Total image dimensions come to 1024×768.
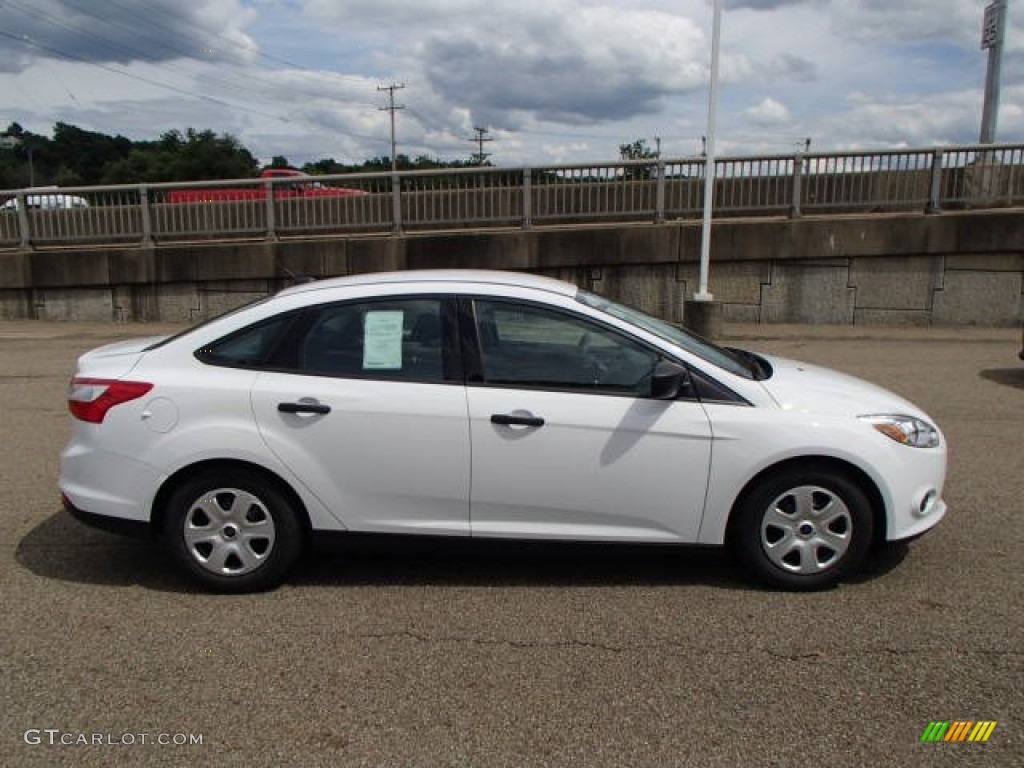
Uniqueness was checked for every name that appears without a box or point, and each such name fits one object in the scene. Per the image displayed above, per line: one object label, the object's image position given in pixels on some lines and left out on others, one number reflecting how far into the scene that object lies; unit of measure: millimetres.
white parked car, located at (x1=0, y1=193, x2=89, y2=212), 14492
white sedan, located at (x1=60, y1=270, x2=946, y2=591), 3779
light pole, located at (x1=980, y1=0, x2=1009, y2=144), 15281
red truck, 14102
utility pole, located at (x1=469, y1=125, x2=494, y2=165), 75425
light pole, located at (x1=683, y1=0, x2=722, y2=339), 11602
